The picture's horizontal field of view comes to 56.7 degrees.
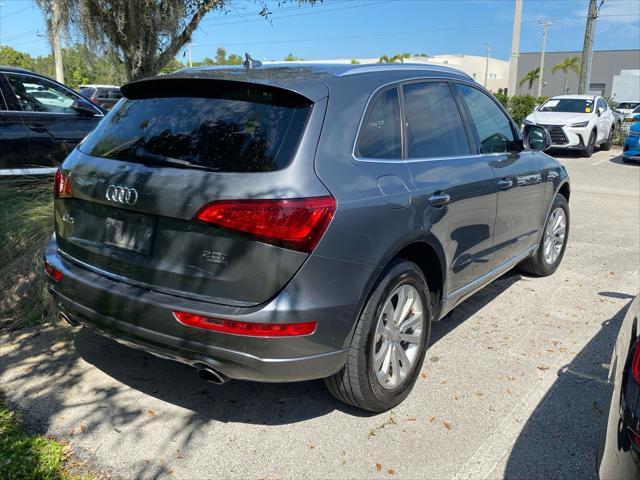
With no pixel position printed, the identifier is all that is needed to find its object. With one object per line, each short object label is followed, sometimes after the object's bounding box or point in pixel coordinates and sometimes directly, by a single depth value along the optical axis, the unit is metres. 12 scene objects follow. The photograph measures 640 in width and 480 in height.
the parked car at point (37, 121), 6.59
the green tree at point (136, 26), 6.48
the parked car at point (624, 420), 1.93
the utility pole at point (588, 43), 22.46
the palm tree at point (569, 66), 70.88
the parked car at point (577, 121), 16.59
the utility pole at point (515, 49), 22.50
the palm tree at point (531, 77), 73.56
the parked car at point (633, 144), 15.02
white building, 97.75
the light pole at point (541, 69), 69.62
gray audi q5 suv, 2.64
